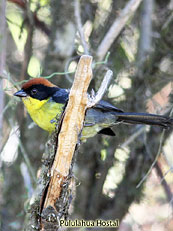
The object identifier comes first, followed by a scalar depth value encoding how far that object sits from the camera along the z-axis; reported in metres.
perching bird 7.52
